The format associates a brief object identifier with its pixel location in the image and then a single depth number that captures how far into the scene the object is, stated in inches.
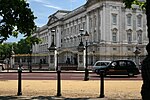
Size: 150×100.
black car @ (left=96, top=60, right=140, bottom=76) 1177.4
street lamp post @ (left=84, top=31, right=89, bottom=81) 1002.5
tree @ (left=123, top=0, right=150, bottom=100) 338.2
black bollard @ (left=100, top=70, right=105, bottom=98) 522.9
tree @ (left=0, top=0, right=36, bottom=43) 509.0
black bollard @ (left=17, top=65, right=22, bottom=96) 548.5
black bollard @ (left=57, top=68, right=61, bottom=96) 543.1
